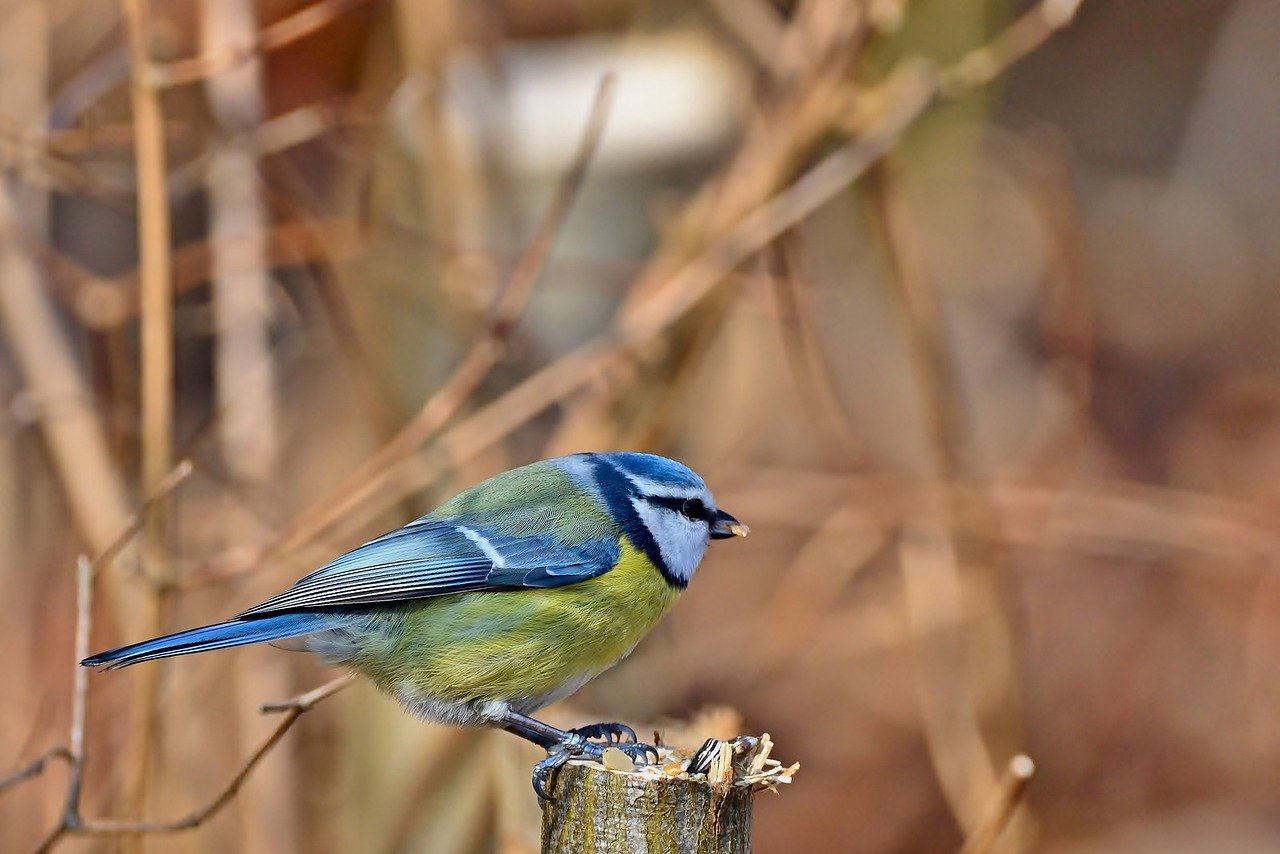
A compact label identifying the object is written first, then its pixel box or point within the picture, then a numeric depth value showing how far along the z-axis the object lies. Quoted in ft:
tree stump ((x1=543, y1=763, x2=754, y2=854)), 10.73
